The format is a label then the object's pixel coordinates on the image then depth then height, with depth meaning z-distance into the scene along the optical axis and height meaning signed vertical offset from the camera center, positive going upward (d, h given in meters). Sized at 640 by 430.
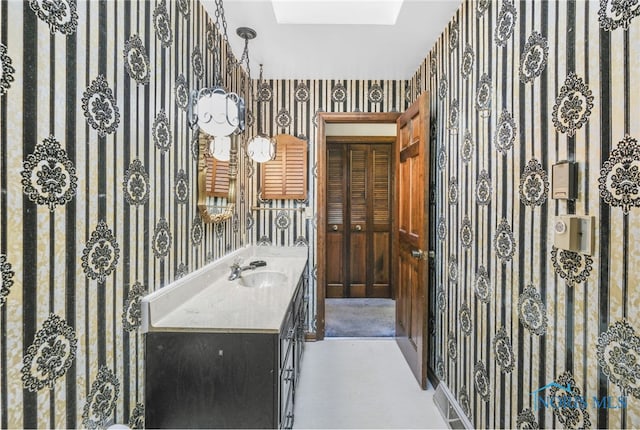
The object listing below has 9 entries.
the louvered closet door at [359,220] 4.55 -0.10
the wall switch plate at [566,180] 1.03 +0.11
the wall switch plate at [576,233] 0.97 -0.06
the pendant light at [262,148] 2.68 +0.55
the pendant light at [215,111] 1.72 +0.56
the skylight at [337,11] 2.02 +1.30
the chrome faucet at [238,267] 2.11 -0.39
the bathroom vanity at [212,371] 1.25 -0.62
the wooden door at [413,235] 2.29 -0.17
